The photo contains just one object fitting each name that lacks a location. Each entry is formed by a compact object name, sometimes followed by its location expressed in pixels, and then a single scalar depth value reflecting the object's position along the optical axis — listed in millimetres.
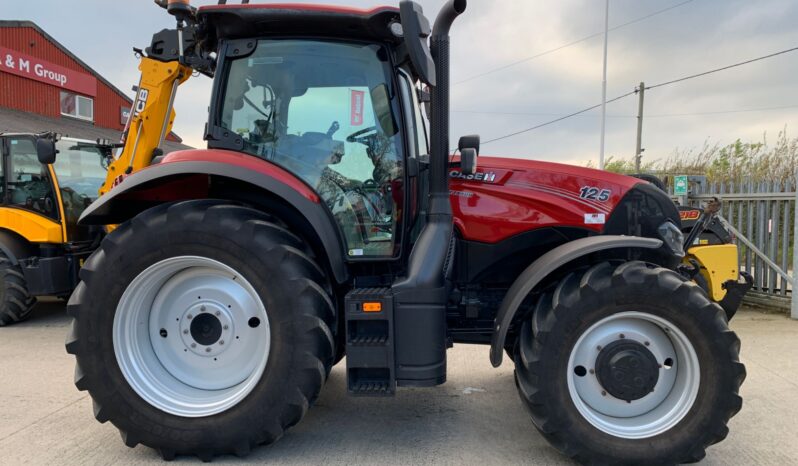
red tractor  2645
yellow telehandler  6031
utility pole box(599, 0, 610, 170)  19697
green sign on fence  7453
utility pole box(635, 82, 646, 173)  24592
